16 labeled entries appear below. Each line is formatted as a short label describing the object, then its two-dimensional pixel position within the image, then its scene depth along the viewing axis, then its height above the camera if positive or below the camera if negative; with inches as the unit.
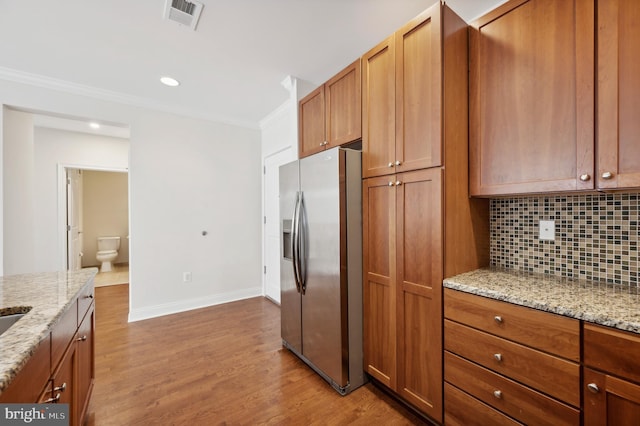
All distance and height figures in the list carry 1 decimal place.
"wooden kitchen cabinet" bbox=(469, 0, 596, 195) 48.7 +22.8
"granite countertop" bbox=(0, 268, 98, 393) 27.4 -14.5
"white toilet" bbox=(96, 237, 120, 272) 227.0 -33.2
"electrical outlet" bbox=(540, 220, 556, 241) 61.8 -4.7
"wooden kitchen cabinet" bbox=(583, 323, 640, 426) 36.8 -24.1
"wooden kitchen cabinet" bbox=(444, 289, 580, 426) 42.3 -26.6
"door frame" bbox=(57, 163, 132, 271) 157.1 -0.4
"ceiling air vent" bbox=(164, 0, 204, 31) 70.1 +54.5
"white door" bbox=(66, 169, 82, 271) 165.5 -3.6
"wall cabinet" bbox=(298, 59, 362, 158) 80.8 +33.1
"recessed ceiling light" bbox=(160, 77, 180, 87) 109.6 +54.6
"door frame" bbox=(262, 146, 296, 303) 159.5 -13.7
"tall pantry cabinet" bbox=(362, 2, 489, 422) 58.6 +2.1
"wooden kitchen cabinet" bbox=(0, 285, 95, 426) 30.6 -23.2
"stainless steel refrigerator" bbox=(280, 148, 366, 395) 73.4 -15.0
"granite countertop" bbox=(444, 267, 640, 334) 39.5 -15.2
